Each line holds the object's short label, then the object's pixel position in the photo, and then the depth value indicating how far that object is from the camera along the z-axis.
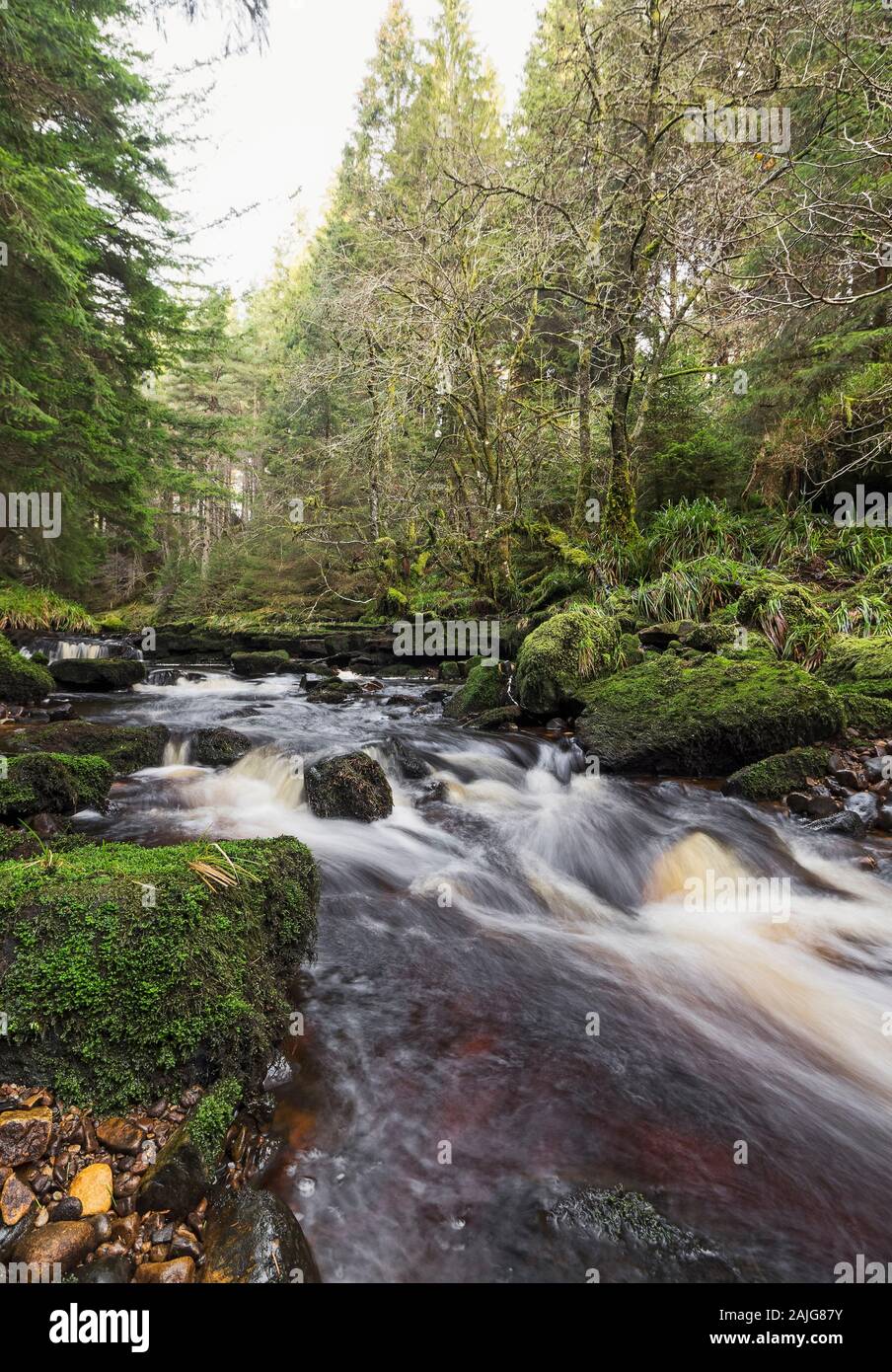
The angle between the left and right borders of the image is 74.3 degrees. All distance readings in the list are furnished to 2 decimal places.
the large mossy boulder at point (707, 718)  6.30
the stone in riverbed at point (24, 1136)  1.78
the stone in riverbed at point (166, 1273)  1.61
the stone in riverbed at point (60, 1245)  1.58
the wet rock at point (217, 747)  6.63
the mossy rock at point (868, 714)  6.50
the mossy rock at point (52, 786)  4.23
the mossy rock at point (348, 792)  5.57
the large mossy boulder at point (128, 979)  2.01
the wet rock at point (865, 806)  5.39
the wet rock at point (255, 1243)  1.66
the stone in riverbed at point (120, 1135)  1.88
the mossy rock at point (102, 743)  6.03
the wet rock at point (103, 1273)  1.59
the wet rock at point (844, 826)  5.25
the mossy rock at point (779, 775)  5.89
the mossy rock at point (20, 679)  8.75
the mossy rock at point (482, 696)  9.29
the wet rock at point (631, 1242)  1.86
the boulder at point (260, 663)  14.66
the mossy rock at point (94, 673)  10.71
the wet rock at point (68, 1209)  1.67
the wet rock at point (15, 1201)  1.65
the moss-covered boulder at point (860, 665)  6.93
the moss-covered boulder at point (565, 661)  8.03
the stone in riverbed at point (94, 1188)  1.72
